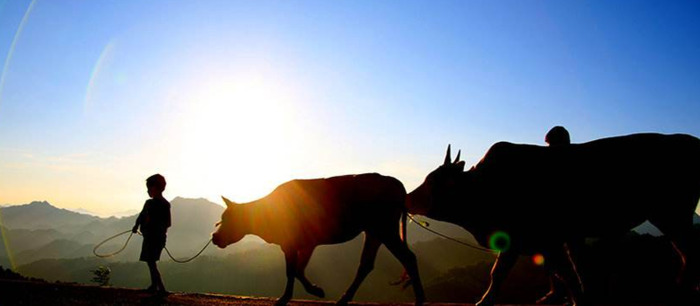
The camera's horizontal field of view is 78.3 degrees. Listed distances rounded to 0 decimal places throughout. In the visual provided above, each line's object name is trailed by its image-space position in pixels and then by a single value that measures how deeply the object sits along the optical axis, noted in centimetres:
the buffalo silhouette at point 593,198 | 716
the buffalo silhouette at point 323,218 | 884
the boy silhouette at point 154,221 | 1050
